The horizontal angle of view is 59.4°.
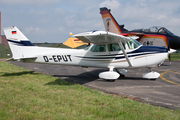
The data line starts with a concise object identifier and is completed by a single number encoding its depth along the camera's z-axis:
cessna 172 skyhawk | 7.89
